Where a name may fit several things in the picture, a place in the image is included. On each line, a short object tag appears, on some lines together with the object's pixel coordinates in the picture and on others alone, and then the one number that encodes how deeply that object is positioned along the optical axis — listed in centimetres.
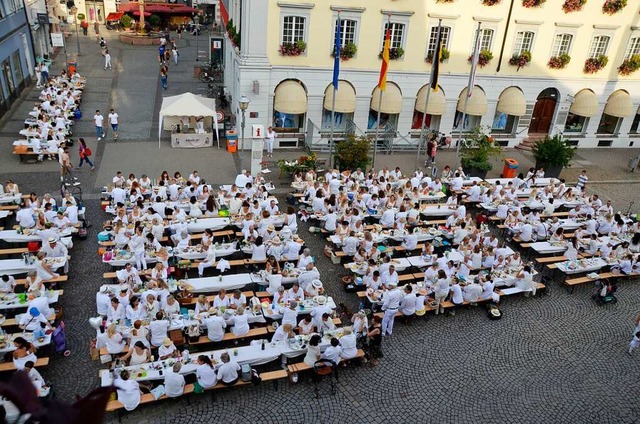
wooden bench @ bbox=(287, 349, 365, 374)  1322
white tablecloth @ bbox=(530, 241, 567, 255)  2000
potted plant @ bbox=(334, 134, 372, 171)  2559
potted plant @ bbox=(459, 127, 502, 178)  2700
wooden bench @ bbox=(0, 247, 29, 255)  1706
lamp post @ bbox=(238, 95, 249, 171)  2573
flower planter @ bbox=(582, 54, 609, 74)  3238
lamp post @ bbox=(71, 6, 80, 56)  5752
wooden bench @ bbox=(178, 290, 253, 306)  1508
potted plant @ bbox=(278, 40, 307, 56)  2772
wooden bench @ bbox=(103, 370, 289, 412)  1159
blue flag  2517
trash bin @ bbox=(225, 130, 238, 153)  2850
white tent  2792
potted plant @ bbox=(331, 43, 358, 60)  2842
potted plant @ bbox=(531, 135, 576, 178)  2830
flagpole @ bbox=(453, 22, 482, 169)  2586
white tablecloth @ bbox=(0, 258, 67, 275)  1573
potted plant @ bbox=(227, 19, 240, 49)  3035
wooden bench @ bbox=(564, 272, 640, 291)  1836
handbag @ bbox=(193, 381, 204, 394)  1234
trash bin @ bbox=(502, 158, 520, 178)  2823
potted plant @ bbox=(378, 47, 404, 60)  2923
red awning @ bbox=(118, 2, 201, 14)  6285
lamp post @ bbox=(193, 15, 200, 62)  5275
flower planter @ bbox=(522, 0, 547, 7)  2972
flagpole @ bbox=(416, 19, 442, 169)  2511
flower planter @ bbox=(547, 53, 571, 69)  3170
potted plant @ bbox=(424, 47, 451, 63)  2988
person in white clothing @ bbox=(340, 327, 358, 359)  1363
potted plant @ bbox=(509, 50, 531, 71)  3111
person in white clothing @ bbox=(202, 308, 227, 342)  1364
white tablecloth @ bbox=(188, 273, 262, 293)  1569
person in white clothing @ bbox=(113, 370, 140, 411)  1134
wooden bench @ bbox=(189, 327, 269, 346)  1407
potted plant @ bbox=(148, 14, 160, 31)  6162
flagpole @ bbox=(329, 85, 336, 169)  2633
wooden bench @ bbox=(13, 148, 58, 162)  2500
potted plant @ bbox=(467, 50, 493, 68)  3053
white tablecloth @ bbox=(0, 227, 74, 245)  1747
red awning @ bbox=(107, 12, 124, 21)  6294
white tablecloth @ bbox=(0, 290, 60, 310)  1410
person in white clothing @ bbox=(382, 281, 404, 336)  1502
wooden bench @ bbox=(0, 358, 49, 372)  1229
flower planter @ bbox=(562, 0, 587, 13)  3022
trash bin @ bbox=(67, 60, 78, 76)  4076
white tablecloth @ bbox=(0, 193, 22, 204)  2004
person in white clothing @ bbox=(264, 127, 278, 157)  2862
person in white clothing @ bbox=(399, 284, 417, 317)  1555
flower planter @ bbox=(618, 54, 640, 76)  3297
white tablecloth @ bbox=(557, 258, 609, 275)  1877
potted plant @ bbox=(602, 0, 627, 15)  3078
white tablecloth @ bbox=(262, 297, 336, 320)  1479
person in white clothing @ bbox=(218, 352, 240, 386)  1227
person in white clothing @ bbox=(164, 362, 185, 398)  1182
